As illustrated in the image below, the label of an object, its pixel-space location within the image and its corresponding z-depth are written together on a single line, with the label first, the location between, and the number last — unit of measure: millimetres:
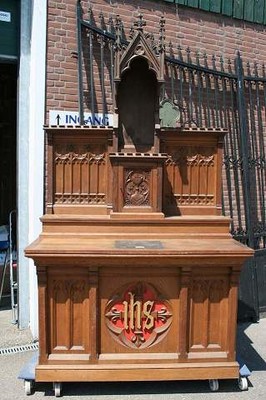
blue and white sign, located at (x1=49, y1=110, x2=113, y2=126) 4270
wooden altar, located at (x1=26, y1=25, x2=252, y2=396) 3168
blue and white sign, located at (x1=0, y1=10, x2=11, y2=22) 4241
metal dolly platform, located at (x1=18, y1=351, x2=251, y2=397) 3201
